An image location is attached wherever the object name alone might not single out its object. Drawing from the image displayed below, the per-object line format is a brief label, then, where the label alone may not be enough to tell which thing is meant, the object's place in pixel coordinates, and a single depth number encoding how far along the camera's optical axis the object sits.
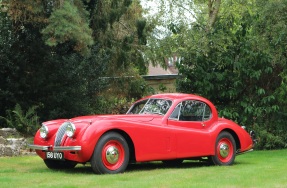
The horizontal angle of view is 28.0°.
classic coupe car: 10.36
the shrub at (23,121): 16.73
